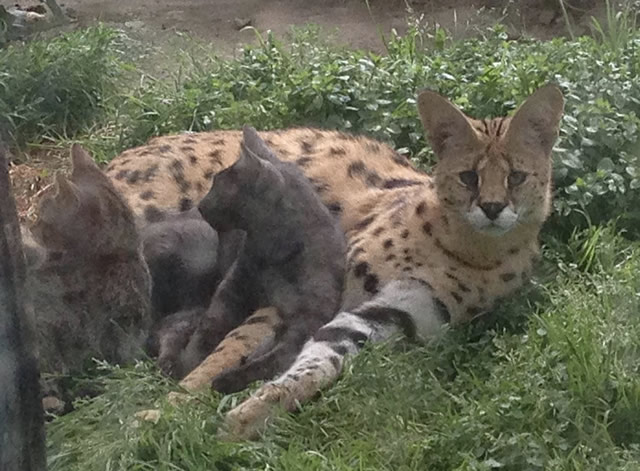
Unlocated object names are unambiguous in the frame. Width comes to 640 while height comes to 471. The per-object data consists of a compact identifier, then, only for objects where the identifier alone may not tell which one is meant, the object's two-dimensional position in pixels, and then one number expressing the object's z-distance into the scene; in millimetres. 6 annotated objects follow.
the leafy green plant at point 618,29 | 6457
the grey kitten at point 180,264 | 4672
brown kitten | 4234
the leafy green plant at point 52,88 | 6578
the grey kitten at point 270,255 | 4453
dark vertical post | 2277
